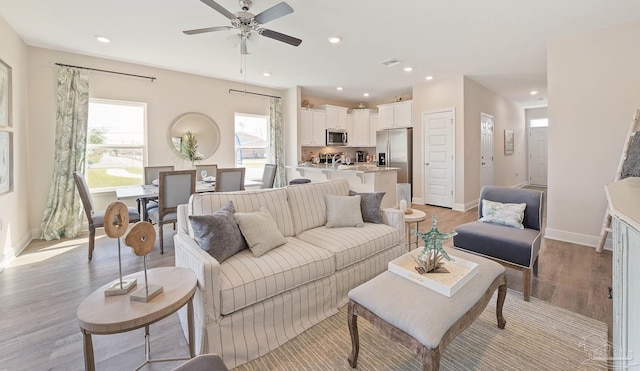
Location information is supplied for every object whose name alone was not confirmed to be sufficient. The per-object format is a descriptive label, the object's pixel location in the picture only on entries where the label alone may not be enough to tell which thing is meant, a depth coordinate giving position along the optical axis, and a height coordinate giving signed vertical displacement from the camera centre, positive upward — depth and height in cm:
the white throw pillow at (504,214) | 266 -36
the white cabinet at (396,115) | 660 +159
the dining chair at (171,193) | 339 -15
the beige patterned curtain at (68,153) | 402 +42
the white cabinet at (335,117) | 716 +167
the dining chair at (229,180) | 386 +0
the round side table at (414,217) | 286 -41
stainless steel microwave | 728 +113
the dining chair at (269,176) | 477 +6
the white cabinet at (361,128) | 770 +141
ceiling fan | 236 +152
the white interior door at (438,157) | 578 +46
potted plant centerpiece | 493 +61
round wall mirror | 505 +94
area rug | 160 -107
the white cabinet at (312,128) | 678 +130
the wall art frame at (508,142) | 772 +101
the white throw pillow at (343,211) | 267 -32
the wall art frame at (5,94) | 304 +101
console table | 96 -40
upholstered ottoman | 124 -66
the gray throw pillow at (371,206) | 279 -28
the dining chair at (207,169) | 469 +19
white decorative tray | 150 -57
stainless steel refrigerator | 652 +69
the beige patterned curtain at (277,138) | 632 +96
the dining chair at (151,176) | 399 +7
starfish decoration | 168 -47
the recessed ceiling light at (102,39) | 358 +188
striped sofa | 158 -63
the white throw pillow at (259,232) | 202 -40
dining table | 332 -13
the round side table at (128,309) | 116 -58
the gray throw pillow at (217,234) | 182 -37
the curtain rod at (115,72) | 403 +175
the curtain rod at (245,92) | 575 +190
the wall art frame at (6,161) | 306 +24
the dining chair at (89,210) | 317 -34
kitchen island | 440 +2
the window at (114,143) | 441 +63
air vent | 453 +195
